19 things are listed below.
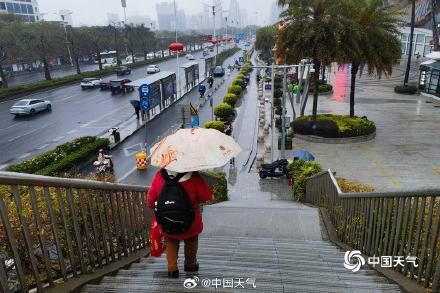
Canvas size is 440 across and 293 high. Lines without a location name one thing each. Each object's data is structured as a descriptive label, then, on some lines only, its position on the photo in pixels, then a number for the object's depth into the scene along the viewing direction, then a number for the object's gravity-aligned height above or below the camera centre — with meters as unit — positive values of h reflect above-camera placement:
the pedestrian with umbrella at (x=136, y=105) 26.89 -5.07
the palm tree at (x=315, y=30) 18.86 -0.32
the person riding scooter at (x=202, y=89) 34.06 -5.28
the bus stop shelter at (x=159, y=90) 27.04 -4.68
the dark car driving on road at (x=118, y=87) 38.94 -5.47
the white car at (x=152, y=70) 54.33 -5.52
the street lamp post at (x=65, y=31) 52.91 +0.22
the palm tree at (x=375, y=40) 19.70 -1.00
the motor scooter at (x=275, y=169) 15.58 -5.72
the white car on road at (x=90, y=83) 43.19 -5.60
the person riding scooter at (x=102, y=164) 16.77 -5.67
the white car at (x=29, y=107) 28.64 -5.34
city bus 78.57 -5.26
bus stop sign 25.87 -4.00
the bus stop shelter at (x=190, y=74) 40.56 -4.96
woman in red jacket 3.69 -1.98
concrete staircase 3.59 -2.61
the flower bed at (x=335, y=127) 20.64 -5.54
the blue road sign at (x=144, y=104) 25.90 -4.84
